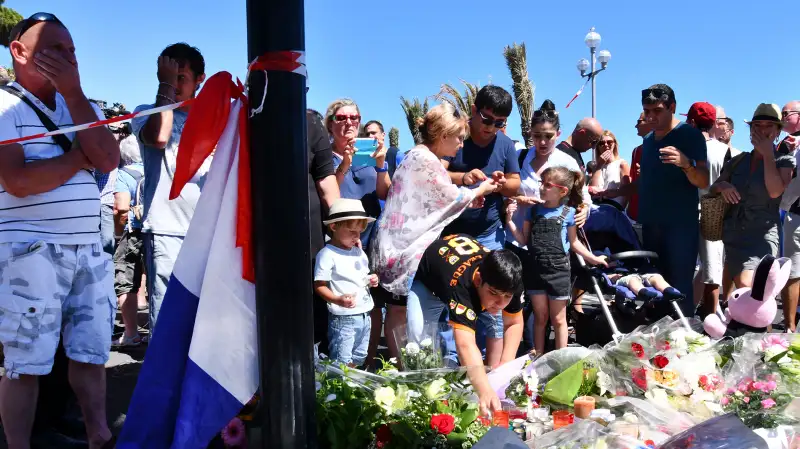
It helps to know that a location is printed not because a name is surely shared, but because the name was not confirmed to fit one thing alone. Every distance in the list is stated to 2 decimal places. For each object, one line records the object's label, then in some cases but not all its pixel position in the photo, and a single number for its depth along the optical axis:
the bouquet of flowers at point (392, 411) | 2.38
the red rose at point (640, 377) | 3.12
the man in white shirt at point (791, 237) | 5.02
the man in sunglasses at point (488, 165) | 4.19
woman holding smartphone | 4.28
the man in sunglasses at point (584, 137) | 5.81
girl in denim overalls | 4.65
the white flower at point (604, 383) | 3.11
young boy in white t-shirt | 3.70
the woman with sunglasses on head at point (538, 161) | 4.98
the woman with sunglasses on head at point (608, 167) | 6.62
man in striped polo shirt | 2.47
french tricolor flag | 1.95
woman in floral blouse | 3.83
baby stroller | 4.68
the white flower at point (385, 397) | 2.53
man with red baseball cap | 5.55
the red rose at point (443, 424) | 2.40
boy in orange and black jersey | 3.11
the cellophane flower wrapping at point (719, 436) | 2.13
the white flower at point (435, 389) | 2.65
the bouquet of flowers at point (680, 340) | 3.43
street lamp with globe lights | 14.25
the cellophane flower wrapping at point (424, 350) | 2.98
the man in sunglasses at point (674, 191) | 4.89
